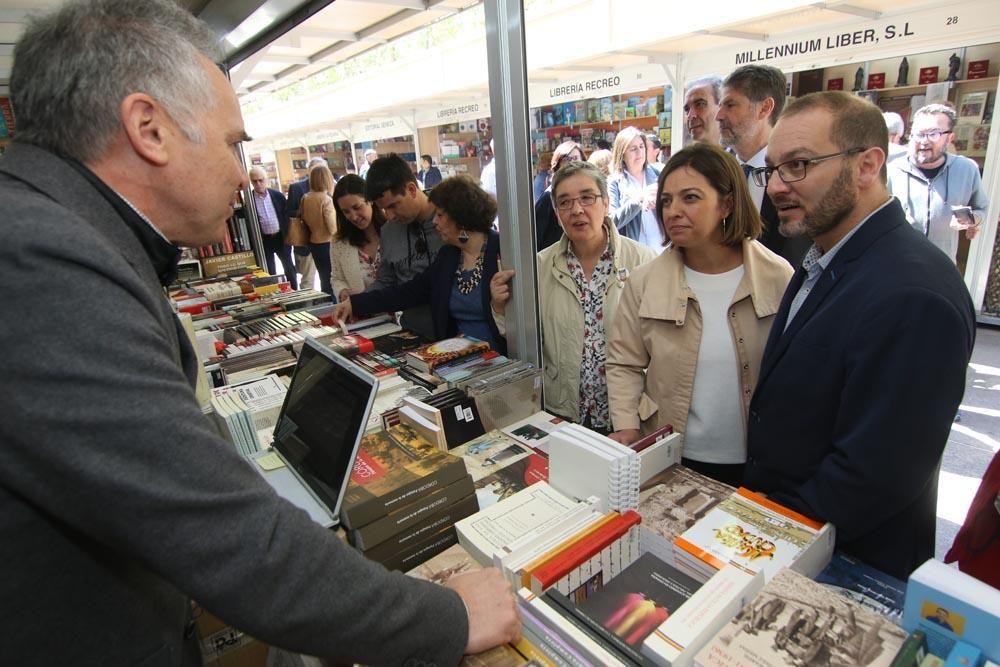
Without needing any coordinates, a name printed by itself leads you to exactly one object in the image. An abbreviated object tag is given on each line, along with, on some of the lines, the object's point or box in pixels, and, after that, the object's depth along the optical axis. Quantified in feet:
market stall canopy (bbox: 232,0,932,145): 13.58
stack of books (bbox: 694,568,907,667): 2.67
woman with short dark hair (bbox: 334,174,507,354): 8.35
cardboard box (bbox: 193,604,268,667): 4.65
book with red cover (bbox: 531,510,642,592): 3.24
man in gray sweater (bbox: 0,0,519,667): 1.91
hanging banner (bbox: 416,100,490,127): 28.43
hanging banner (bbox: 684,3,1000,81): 13.42
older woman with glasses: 7.32
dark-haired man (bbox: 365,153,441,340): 9.61
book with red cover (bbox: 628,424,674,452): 4.61
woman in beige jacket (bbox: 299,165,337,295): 20.32
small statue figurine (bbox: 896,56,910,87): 16.49
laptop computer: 4.17
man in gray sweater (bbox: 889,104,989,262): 13.94
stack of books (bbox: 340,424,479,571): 4.04
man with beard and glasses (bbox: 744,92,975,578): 3.81
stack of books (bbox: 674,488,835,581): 3.58
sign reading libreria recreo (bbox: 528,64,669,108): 19.12
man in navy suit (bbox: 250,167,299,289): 23.75
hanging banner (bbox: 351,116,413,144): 34.71
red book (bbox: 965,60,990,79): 15.14
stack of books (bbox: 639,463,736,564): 3.90
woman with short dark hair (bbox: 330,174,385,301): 12.28
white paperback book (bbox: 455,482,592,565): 3.74
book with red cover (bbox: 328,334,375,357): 8.36
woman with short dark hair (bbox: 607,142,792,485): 5.75
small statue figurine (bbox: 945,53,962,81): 15.43
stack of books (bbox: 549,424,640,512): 3.89
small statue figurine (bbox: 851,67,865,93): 17.20
